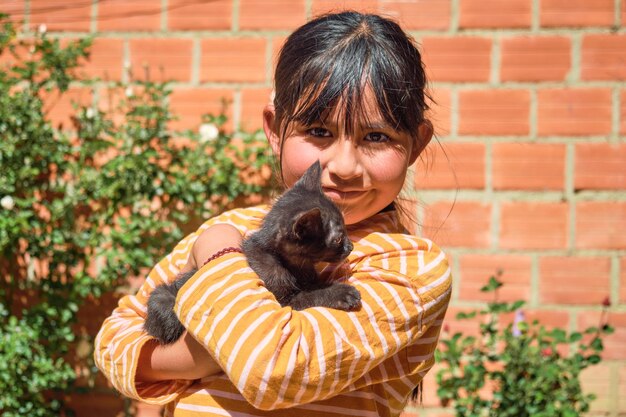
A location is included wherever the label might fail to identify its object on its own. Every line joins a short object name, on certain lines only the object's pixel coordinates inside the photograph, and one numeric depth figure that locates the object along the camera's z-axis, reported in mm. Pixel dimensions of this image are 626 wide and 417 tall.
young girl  1649
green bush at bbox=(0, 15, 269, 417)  3760
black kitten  1964
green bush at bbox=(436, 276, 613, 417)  3381
